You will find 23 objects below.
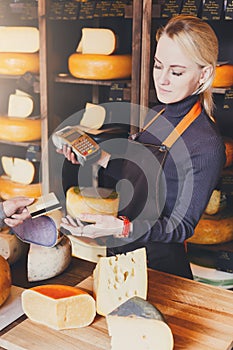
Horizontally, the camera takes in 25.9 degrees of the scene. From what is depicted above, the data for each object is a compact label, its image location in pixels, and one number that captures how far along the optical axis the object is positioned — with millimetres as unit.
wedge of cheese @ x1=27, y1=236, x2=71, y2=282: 1300
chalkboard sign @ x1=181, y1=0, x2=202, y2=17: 2338
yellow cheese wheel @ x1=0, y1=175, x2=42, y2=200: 3000
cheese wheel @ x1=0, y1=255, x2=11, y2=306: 1207
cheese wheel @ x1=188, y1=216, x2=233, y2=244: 2496
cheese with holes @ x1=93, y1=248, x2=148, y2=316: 1200
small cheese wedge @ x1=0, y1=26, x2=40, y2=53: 2820
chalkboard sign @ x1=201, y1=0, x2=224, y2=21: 2291
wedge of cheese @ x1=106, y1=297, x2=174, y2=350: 1035
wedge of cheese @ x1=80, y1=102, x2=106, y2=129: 2746
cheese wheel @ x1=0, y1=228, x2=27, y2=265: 1364
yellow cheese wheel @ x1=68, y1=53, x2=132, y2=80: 2617
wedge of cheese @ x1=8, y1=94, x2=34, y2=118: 2961
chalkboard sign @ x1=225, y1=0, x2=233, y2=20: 2266
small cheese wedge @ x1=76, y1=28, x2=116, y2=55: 2598
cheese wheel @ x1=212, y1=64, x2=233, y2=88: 2305
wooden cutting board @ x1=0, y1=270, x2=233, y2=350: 1096
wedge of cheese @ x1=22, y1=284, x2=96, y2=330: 1141
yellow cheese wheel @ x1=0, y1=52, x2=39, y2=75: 2885
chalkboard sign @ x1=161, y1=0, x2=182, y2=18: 2355
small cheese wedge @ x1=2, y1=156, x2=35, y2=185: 3014
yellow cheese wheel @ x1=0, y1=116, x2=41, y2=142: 2943
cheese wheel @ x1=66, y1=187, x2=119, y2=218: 2303
